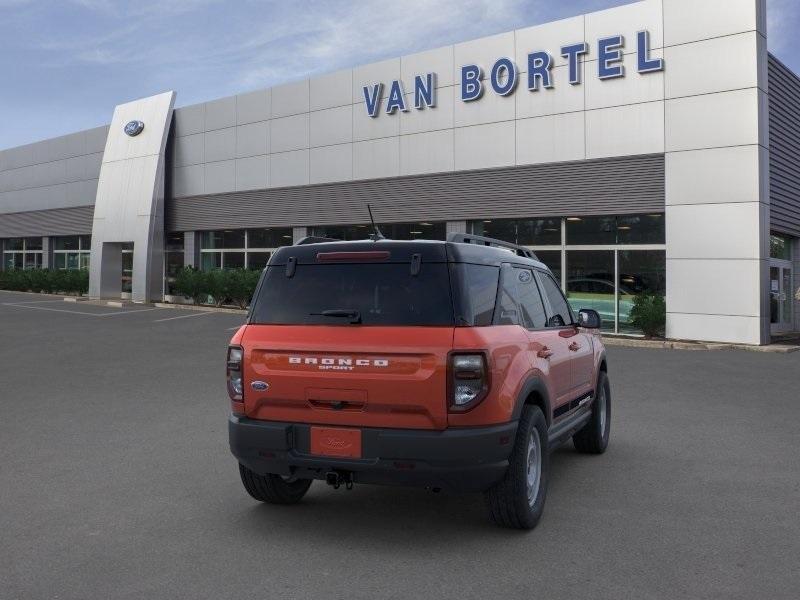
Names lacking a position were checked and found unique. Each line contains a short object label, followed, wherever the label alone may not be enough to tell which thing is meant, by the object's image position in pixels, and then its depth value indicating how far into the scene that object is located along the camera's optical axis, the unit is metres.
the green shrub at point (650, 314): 17.69
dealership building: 16.80
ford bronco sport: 4.19
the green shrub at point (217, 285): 25.56
